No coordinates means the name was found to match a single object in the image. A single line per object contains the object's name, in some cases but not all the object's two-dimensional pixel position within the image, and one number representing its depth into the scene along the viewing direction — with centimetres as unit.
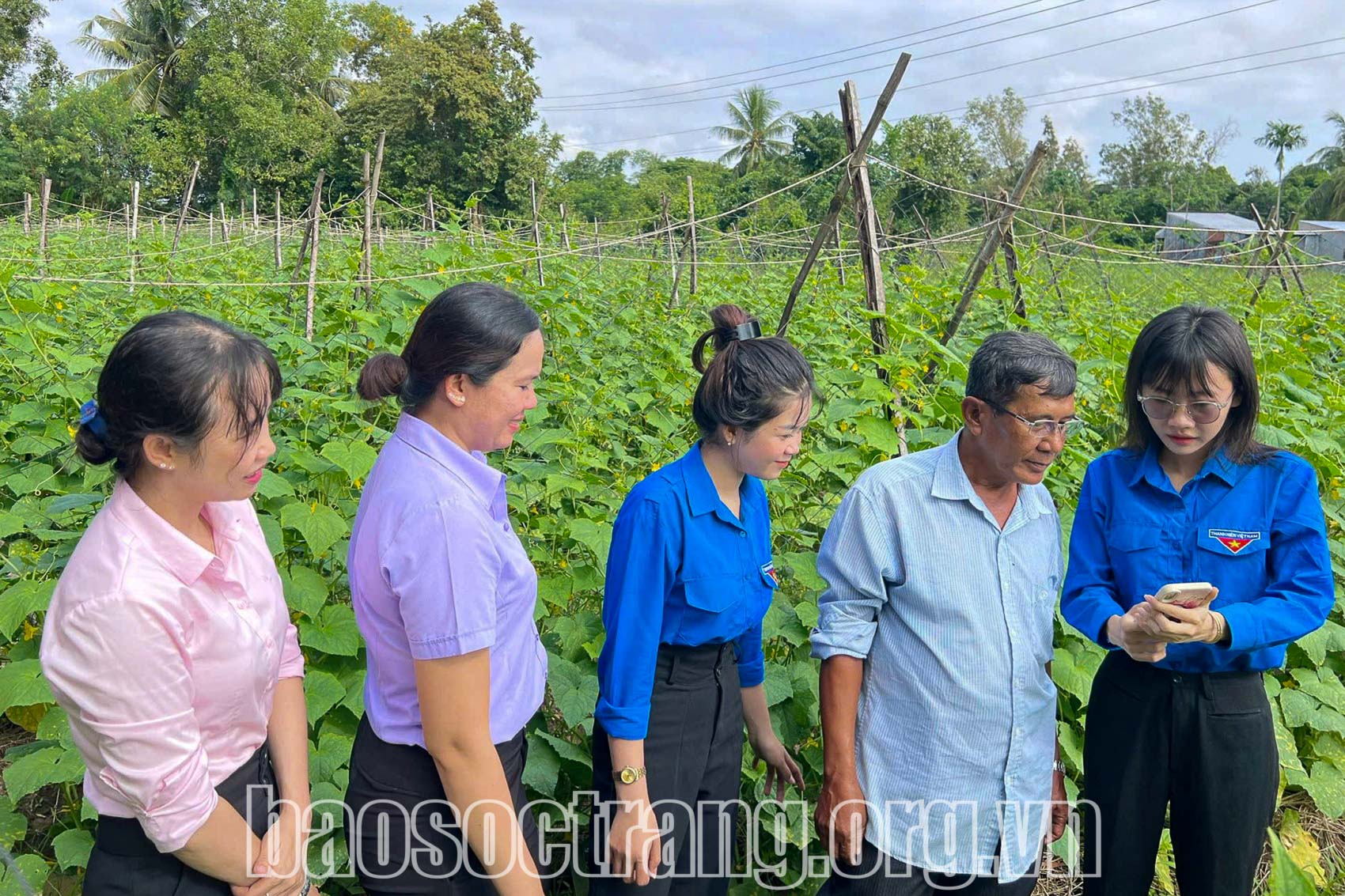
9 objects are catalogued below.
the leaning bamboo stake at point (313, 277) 470
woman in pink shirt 108
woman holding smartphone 163
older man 153
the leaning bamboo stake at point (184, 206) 987
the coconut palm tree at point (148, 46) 2761
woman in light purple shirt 121
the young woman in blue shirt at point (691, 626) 152
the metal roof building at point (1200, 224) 2461
